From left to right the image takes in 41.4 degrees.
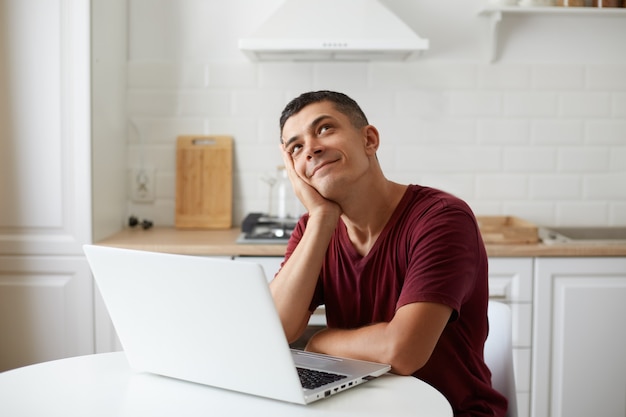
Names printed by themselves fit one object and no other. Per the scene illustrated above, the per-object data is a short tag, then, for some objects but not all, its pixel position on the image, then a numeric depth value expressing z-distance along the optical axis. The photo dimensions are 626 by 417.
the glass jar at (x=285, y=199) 3.39
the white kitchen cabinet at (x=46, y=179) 2.93
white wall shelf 3.17
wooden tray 2.91
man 1.58
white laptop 1.25
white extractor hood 2.94
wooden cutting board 3.40
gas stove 2.94
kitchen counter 2.85
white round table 1.29
